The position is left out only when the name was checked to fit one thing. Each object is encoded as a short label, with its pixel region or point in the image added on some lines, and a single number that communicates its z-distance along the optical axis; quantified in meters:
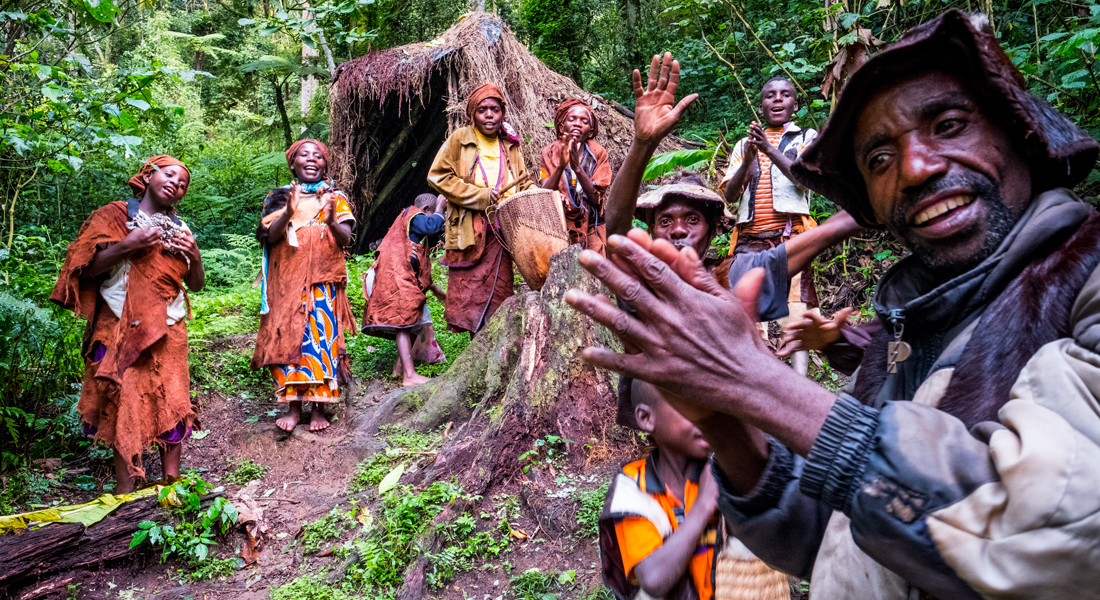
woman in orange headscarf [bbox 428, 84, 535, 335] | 5.74
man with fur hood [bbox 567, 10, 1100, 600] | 0.85
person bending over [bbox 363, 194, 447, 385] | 6.21
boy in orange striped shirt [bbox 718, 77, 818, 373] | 4.85
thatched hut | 8.80
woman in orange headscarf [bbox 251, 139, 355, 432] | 5.37
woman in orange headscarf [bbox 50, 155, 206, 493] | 4.30
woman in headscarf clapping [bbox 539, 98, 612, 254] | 5.52
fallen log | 3.40
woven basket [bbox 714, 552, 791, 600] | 1.76
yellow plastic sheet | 3.68
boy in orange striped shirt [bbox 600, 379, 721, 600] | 1.87
